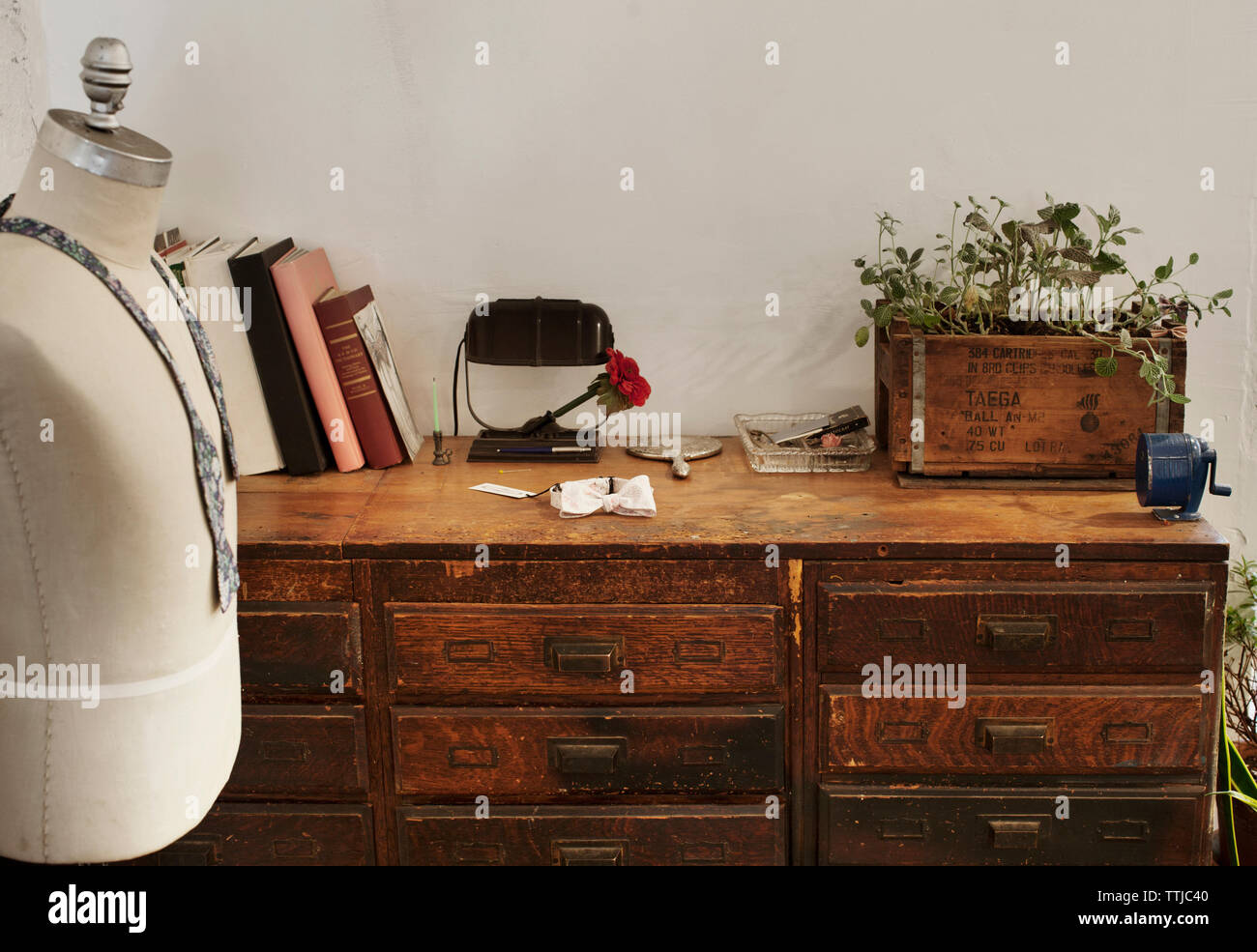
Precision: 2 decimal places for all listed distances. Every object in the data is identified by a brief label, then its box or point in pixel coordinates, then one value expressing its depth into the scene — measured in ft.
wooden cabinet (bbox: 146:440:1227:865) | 5.86
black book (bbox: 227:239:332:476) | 6.54
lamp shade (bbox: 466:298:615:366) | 7.11
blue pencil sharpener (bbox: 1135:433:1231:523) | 5.99
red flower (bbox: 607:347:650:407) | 7.05
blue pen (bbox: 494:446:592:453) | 7.29
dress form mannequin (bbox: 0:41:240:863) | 4.26
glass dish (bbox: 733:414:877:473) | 6.95
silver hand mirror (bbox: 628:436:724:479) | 7.21
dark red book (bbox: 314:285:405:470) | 6.79
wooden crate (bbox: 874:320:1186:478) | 6.55
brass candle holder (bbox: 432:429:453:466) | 7.18
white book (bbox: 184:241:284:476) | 6.57
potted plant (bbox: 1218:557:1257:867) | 6.46
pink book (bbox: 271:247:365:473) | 6.65
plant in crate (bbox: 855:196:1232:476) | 6.49
